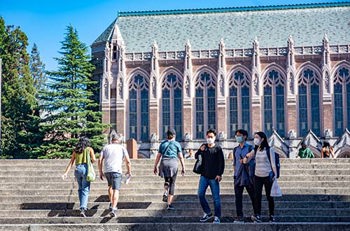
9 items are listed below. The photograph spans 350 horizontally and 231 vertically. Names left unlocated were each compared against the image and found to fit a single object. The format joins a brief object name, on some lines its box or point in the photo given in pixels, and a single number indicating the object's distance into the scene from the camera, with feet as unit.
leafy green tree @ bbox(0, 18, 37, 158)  147.64
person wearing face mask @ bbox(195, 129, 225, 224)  43.68
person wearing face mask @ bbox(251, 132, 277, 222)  41.96
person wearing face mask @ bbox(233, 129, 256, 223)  42.96
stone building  158.51
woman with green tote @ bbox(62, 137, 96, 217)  47.26
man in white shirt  46.24
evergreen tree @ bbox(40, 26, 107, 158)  146.10
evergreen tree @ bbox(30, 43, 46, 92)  240.94
